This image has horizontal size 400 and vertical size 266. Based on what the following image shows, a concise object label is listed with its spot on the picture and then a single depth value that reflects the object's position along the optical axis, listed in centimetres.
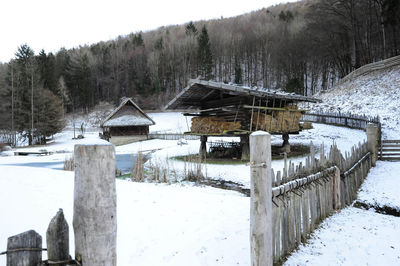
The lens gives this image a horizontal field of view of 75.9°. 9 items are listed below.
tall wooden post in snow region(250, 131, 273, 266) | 291
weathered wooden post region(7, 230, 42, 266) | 132
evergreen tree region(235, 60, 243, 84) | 5047
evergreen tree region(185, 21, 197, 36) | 6855
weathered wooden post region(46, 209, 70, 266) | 146
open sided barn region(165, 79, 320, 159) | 1285
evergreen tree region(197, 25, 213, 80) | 5428
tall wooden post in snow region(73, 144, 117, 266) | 151
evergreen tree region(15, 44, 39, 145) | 3450
